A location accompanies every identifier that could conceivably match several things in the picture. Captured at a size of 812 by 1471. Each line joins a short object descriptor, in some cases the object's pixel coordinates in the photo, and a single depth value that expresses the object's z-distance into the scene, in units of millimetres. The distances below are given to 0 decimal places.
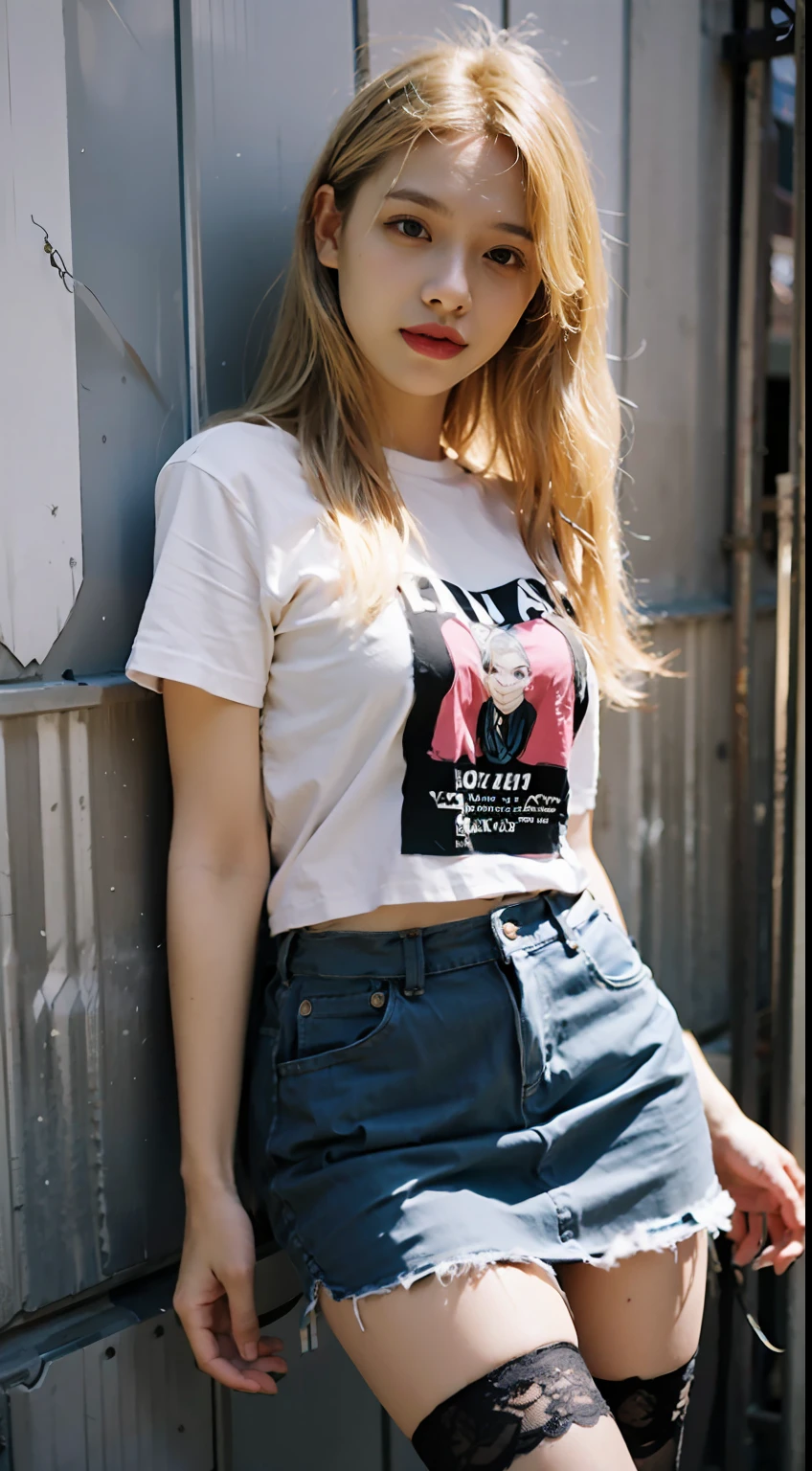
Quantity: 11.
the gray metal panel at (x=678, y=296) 2578
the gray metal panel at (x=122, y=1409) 1572
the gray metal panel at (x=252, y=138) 1696
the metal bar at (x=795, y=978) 2549
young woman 1455
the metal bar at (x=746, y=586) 2793
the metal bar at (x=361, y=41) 1920
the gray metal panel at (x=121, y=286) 1530
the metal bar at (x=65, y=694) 1471
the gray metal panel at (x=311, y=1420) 1873
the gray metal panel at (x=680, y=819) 2648
